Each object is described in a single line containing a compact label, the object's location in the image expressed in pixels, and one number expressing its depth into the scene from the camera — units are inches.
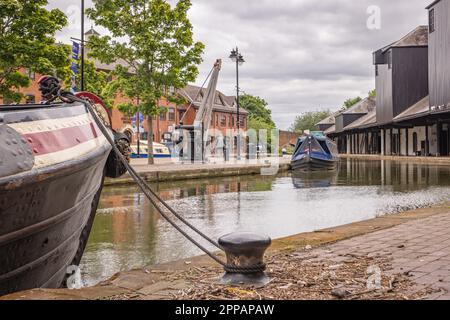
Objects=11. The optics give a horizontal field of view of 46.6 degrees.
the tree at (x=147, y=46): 966.4
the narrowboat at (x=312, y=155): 1085.1
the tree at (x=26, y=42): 789.2
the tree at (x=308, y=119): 4685.0
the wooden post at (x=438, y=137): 1374.3
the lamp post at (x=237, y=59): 1269.7
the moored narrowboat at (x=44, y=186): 132.6
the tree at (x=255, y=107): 3892.7
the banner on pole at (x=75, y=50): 764.3
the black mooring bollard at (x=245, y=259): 142.9
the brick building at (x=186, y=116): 2090.3
